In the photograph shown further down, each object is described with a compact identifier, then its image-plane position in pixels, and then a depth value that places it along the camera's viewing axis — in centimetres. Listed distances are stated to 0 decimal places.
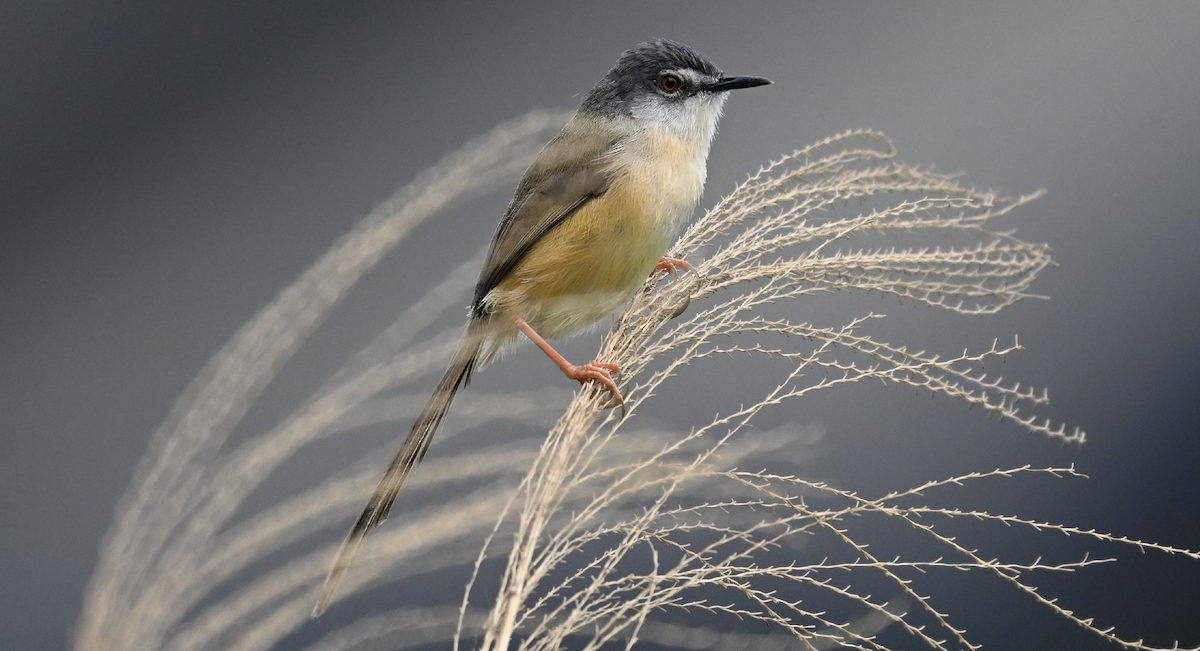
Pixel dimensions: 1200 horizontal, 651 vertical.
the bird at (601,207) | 326
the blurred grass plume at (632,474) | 277
